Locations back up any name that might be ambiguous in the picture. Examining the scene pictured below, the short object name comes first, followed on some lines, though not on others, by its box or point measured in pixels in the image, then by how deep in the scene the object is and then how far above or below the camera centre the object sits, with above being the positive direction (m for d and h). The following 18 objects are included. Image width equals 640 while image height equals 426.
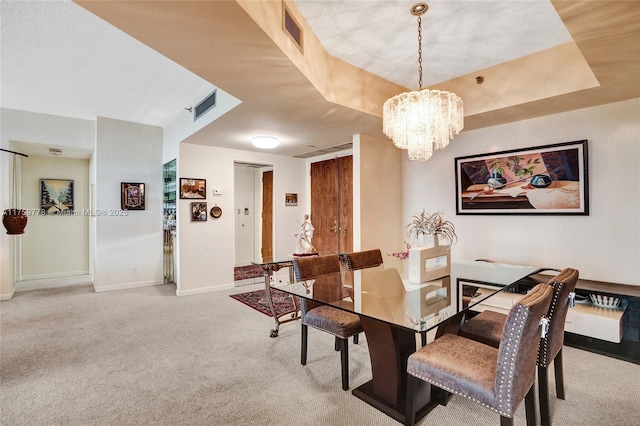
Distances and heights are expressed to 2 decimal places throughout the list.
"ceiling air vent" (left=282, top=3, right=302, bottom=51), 2.04 +1.31
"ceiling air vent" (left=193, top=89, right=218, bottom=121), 3.67 +1.39
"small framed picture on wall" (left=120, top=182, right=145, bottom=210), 5.36 +0.37
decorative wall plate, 5.10 +0.07
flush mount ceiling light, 4.28 +1.03
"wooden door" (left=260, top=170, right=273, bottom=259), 7.02 +0.10
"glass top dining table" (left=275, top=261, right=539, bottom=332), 1.68 -0.54
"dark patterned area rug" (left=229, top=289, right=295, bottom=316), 4.02 -1.22
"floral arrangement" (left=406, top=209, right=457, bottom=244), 2.44 -0.11
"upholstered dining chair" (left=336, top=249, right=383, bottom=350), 2.97 -0.47
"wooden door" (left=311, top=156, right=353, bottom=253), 5.22 +0.19
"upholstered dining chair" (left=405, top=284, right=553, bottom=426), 1.36 -0.76
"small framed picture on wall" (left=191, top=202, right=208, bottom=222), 4.91 +0.07
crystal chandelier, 2.49 +0.79
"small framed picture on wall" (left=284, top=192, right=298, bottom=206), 5.96 +0.31
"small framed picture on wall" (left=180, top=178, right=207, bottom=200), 4.82 +0.44
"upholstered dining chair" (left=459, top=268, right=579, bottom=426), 1.71 -0.78
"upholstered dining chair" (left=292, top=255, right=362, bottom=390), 2.20 -0.76
